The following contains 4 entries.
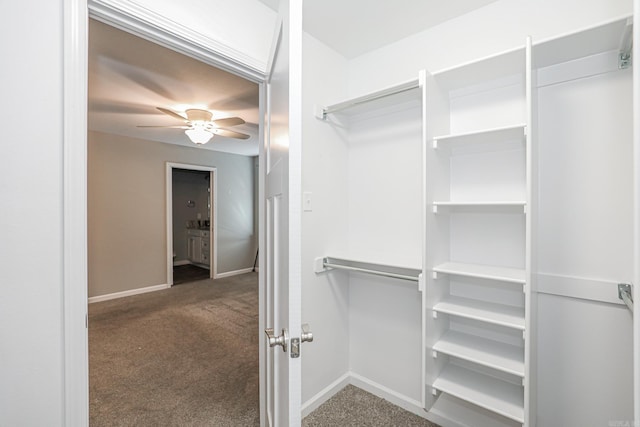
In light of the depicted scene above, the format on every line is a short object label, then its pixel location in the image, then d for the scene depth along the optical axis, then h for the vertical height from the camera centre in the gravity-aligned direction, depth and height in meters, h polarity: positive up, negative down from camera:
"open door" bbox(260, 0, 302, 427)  0.83 -0.03
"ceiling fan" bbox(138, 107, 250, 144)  3.00 +0.96
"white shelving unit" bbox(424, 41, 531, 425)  1.45 -0.12
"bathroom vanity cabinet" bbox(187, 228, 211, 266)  6.26 -0.76
